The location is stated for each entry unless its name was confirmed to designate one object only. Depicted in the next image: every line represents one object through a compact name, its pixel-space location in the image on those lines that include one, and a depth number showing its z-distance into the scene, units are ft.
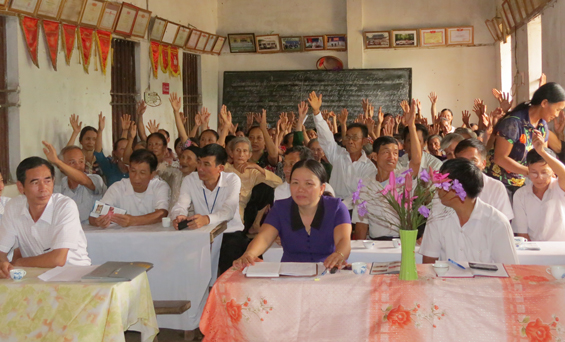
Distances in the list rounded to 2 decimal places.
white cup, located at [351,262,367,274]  7.97
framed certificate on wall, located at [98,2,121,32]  22.18
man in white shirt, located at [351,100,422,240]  12.55
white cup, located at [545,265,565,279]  7.39
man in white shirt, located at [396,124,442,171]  14.32
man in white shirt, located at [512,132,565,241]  11.52
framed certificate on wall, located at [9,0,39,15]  17.77
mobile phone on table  7.79
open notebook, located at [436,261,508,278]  7.51
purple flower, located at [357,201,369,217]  7.59
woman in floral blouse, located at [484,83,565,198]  12.92
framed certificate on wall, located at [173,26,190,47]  29.09
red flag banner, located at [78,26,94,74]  21.50
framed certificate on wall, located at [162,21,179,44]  27.99
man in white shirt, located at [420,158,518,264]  8.61
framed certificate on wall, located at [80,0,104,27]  21.06
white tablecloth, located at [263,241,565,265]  9.70
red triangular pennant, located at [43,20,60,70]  19.61
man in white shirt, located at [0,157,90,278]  9.72
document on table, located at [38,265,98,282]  8.13
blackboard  32.58
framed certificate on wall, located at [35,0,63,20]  18.84
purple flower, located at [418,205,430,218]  7.34
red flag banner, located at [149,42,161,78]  26.99
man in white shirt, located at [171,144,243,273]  13.32
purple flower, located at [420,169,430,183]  7.44
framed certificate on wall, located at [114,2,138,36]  23.40
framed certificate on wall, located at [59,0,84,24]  19.93
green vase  7.54
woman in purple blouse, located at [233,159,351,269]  9.32
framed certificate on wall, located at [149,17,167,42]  26.84
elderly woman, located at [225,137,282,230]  15.21
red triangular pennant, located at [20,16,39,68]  18.62
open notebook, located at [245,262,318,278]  7.80
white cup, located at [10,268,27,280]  8.16
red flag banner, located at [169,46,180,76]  29.04
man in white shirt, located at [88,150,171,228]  13.39
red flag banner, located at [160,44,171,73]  28.04
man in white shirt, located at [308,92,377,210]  15.78
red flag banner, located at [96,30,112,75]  22.63
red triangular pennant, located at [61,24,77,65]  20.57
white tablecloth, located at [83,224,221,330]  11.66
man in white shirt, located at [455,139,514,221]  11.64
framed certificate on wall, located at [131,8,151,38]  24.77
